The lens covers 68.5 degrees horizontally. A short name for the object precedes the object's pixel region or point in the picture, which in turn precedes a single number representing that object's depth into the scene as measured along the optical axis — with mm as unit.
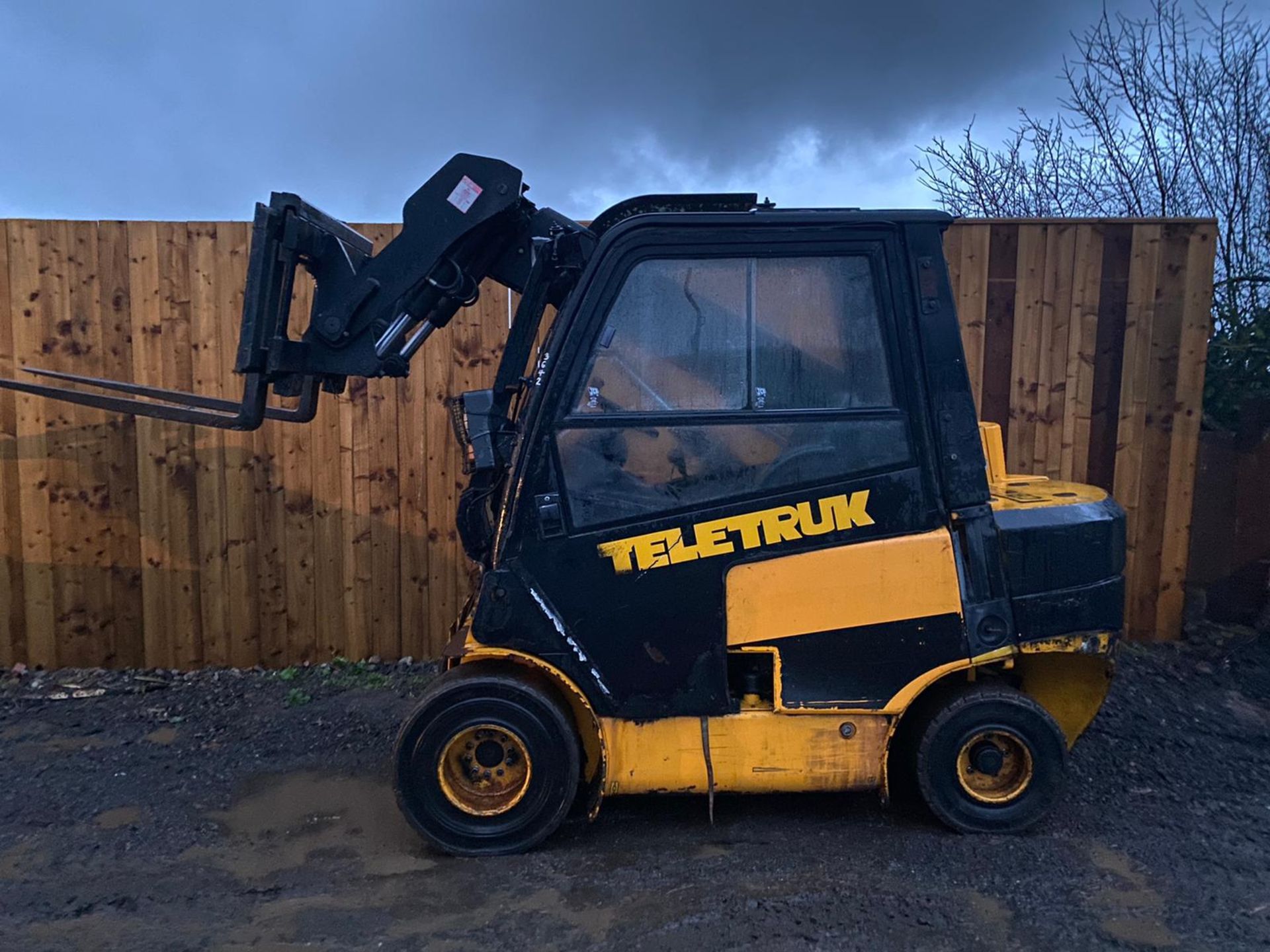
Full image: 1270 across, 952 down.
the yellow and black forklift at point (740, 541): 3580
